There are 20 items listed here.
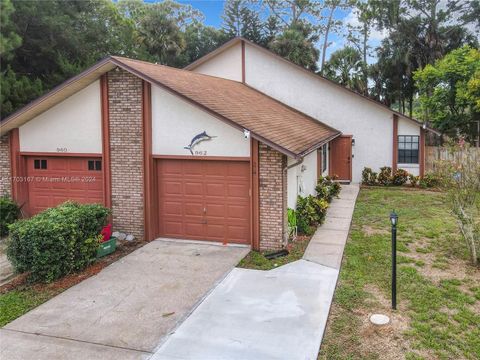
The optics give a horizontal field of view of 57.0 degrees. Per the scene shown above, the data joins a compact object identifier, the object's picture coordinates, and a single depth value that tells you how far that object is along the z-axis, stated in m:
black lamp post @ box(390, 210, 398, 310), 7.03
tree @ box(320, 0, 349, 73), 43.34
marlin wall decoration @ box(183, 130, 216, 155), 10.55
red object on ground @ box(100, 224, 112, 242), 10.44
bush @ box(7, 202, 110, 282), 8.09
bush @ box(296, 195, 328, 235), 11.64
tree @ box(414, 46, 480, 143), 23.21
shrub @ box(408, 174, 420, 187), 19.16
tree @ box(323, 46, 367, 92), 35.41
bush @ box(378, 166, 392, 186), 19.33
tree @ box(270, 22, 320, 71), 34.84
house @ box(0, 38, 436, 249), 10.19
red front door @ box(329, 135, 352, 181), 19.55
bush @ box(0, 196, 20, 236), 11.71
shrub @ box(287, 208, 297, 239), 10.81
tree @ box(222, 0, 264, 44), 42.72
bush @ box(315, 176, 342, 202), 15.02
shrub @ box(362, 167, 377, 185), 19.56
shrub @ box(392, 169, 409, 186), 19.25
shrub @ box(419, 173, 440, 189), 18.88
